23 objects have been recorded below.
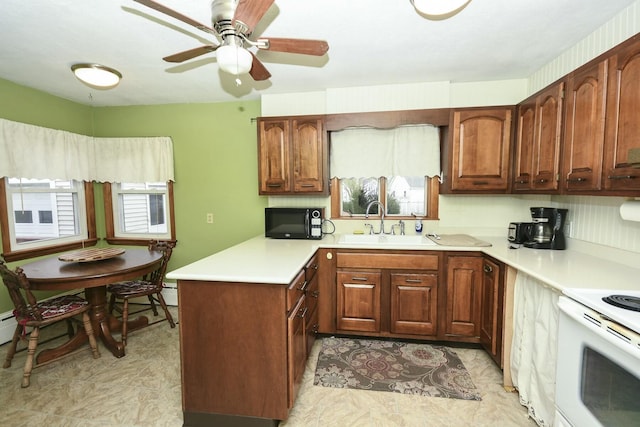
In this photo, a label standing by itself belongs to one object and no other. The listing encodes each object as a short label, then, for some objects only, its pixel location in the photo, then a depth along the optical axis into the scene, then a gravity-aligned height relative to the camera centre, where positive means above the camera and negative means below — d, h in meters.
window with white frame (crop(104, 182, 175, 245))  3.46 -0.17
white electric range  1.02 -0.67
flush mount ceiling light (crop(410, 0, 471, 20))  1.39 +0.96
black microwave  2.74 -0.25
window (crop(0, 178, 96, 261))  2.67 -0.19
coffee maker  2.20 -0.25
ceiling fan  1.19 +0.80
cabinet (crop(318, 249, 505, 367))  2.37 -0.85
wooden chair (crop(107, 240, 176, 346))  2.61 -0.88
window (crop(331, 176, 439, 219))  2.96 +0.01
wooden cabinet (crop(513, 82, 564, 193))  1.95 +0.42
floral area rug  1.99 -1.34
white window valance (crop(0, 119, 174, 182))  2.64 +0.46
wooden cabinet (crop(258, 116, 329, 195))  2.73 +0.41
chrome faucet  2.85 -0.17
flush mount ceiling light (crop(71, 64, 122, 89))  2.09 +0.94
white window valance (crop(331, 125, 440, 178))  2.80 +0.46
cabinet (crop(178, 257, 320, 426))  1.57 -0.88
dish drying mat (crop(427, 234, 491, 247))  2.41 -0.39
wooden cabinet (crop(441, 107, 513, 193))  2.47 +0.42
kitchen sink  2.80 -0.42
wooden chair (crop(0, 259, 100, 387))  2.01 -0.88
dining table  2.09 -0.59
